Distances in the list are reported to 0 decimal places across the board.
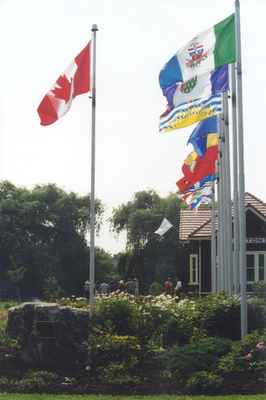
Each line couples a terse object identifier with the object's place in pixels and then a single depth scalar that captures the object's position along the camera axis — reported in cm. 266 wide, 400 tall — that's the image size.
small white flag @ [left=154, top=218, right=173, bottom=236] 4144
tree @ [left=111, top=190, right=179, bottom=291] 7050
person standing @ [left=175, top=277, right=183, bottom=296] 3773
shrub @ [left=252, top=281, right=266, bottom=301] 3018
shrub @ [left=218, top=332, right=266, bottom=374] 1422
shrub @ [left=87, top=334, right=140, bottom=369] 1598
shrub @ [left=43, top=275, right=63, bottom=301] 4648
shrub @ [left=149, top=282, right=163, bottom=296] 4262
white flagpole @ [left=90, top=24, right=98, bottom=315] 1814
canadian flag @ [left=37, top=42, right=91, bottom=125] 1858
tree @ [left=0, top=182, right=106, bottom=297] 6788
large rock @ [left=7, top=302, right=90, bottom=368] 1630
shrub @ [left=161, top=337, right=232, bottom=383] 1436
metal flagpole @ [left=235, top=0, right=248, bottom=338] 1667
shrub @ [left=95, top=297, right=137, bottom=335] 1753
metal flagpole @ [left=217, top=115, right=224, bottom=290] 2671
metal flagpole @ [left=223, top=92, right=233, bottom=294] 2458
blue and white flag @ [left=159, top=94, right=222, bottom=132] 1853
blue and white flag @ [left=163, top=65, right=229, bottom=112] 1772
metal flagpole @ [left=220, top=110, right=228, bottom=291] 2614
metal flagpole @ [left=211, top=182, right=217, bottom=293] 3478
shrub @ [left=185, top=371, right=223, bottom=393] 1366
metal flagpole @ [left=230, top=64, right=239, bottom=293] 2009
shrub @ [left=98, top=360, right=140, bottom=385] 1452
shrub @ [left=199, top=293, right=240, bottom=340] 1778
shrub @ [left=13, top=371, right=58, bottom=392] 1441
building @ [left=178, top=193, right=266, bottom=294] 4500
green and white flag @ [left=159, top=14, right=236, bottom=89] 1734
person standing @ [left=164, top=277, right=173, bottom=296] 3975
